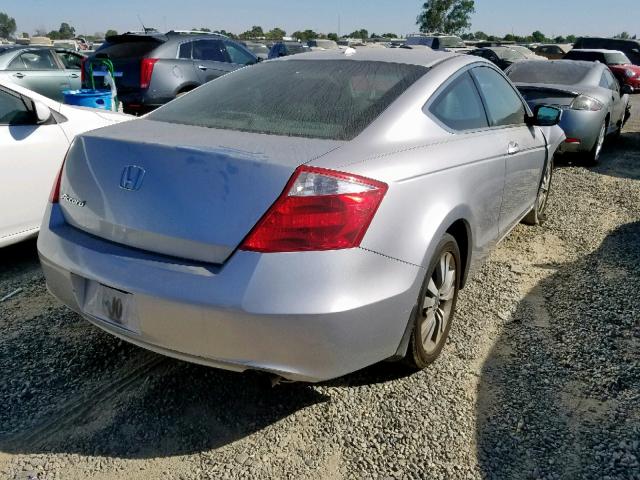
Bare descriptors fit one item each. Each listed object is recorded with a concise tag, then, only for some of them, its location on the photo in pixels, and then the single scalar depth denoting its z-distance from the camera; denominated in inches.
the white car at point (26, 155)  144.7
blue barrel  253.6
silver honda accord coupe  76.3
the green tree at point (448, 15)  2598.4
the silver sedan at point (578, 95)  271.9
